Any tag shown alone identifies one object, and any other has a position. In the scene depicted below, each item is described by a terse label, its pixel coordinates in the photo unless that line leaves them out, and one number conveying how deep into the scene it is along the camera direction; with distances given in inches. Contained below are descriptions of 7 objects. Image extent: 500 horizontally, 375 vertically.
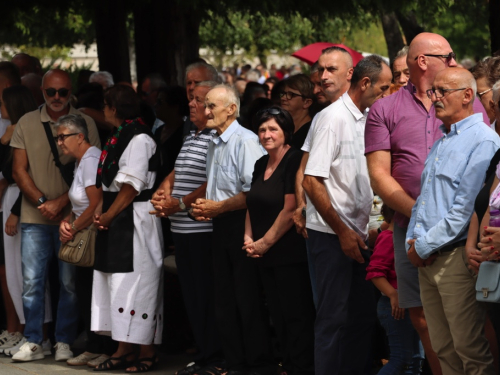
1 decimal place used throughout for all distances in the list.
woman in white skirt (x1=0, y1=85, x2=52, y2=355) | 563.2
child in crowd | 380.9
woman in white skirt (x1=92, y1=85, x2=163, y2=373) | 500.6
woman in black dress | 427.3
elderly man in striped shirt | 481.2
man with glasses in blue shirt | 325.2
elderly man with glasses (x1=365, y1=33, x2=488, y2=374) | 356.2
